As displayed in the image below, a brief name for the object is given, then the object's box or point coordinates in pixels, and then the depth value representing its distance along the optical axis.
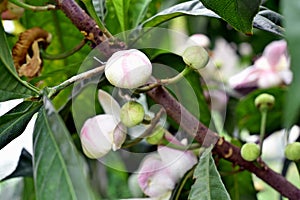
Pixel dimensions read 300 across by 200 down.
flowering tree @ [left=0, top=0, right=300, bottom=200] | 0.41
